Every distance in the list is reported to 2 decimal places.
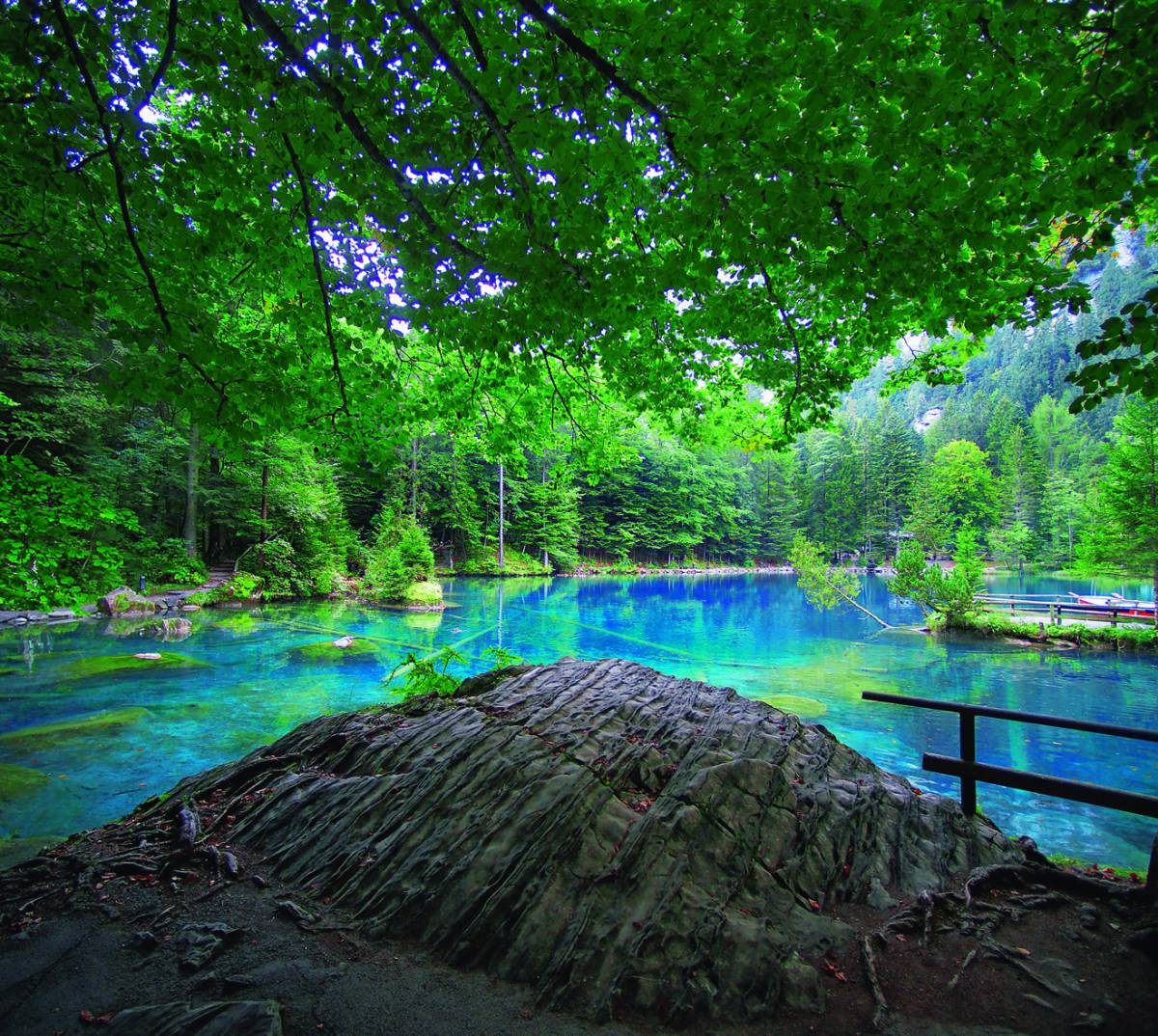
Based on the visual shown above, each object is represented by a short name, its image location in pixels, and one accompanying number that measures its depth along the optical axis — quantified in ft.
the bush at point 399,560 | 86.17
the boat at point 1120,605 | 72.23
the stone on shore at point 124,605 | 61.31
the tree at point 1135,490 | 71.67
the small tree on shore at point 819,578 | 82.17
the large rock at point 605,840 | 10.00
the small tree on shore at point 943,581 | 72.43
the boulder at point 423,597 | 85.87
